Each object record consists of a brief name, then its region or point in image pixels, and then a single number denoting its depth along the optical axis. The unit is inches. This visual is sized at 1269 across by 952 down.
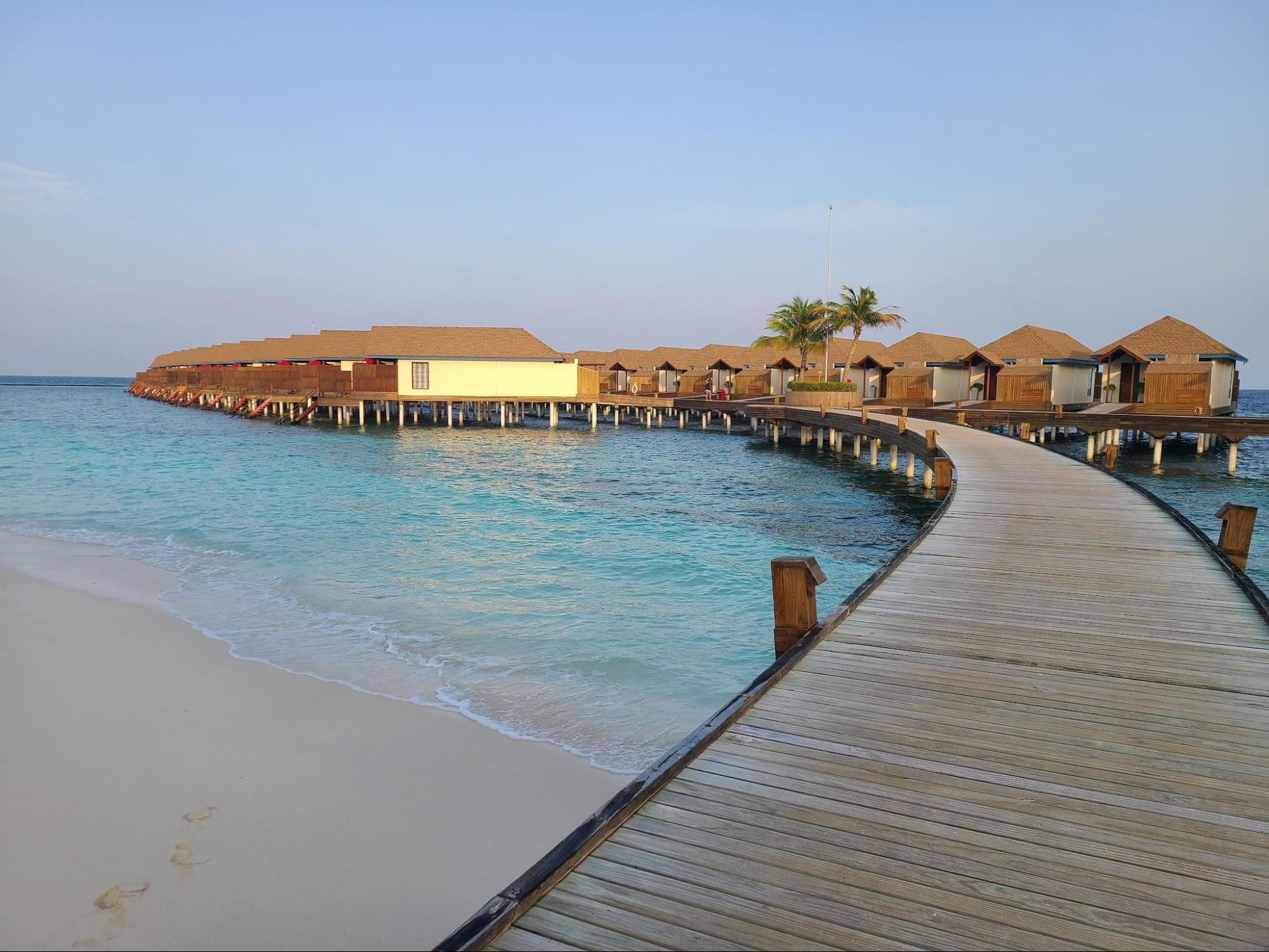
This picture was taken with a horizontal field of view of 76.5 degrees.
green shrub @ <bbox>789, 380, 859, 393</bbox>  1535.4
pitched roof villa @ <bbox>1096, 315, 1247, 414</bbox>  1333.7
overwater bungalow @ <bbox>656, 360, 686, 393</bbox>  2615.7
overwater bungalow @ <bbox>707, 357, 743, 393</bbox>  2422.5
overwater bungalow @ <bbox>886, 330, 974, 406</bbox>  1787.6
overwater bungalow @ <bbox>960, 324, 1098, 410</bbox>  1561.3
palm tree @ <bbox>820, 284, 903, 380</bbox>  1843.0
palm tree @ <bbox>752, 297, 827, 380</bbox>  1975.9
